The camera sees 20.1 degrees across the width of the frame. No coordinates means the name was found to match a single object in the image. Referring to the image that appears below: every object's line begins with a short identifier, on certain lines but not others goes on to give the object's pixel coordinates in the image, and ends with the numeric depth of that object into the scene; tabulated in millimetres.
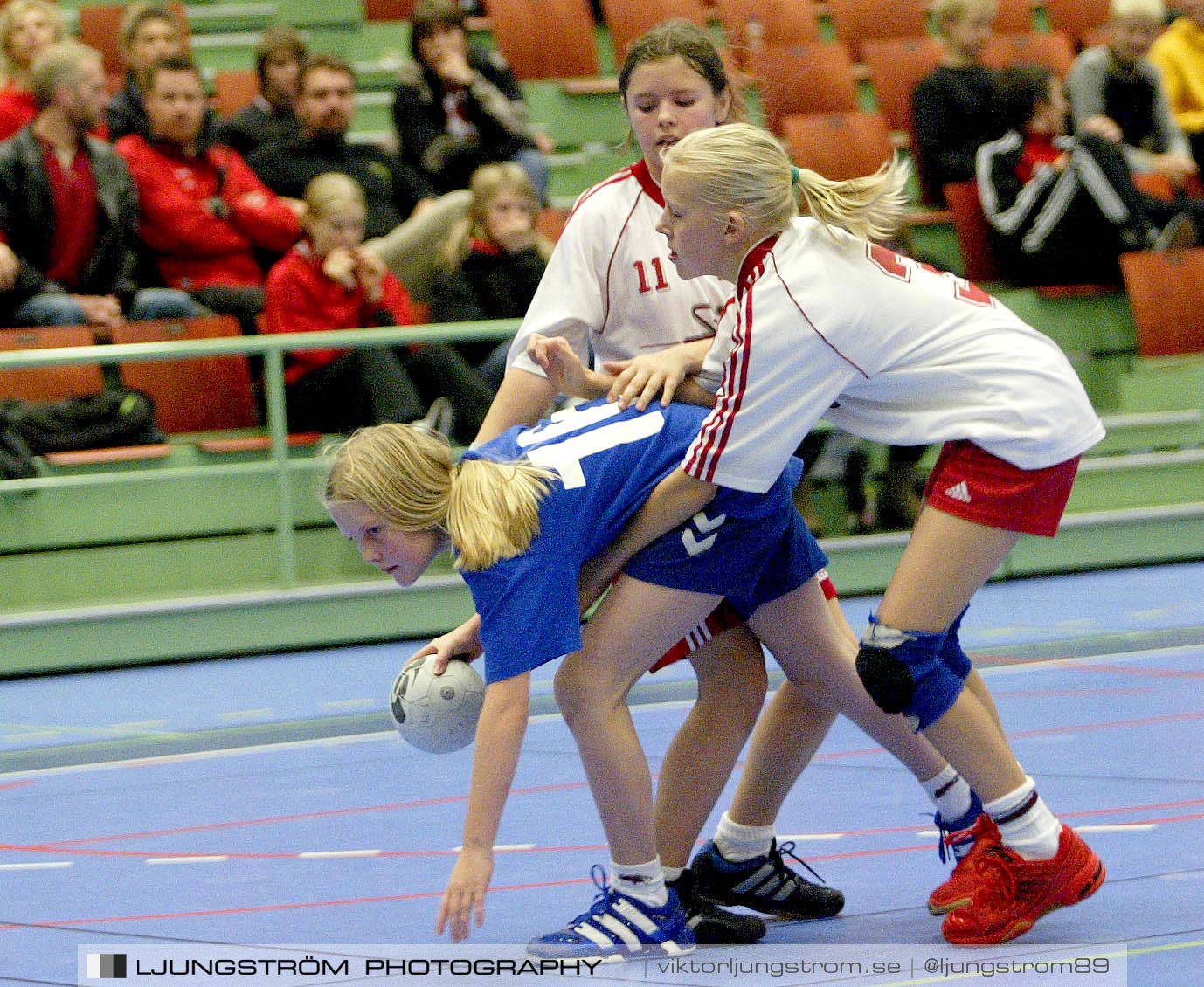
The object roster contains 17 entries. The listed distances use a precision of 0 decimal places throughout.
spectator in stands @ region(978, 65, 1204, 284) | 15981
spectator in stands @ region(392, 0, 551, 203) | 15289
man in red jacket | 13733
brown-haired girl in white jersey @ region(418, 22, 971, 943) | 6337
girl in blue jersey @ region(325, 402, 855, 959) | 5555
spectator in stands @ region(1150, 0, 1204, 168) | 18099
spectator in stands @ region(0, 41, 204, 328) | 12969
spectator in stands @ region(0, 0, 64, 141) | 13819
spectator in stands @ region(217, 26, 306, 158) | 14871
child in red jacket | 12962
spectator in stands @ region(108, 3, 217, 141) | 14338
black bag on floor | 12479
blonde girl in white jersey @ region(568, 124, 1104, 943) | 5634
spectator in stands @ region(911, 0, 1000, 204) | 16586
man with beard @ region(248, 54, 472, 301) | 14323
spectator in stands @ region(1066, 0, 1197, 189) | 17004
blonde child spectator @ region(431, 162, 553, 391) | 13545
